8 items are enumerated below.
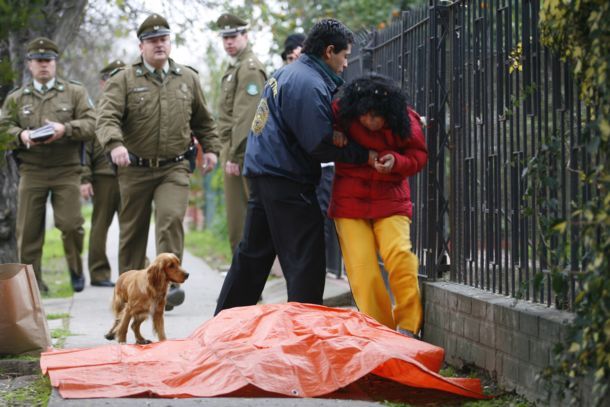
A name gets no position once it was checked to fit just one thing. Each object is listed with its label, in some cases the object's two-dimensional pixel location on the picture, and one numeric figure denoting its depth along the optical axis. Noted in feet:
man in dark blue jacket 49.32
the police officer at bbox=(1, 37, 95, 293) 78.59
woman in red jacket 47.37
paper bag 47.80
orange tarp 39.65
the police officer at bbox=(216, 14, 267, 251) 72.95
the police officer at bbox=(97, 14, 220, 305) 65.72
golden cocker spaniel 55.42
